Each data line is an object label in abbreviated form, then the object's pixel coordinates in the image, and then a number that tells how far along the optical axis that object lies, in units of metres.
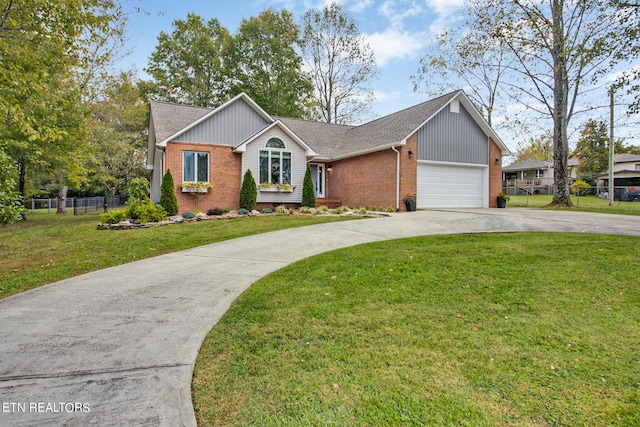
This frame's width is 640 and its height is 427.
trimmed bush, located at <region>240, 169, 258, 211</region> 14.21
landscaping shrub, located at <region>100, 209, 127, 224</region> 10.79
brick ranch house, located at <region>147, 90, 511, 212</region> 14.25
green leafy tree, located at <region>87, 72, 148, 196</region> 22.95
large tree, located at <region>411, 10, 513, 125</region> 18.25
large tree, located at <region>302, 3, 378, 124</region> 27.78
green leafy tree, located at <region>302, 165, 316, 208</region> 15.55
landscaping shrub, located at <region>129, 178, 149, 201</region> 11.73
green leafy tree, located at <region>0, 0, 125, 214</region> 6.00
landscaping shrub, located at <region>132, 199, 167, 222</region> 11.27
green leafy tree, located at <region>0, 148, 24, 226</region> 5.07
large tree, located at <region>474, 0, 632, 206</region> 15.21
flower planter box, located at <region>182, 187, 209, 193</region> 13.75
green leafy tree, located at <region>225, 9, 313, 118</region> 29.67
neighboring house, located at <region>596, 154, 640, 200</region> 25.34
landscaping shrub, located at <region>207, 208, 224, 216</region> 13.38
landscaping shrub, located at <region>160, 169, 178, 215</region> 12.96
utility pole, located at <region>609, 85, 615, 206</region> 18.08
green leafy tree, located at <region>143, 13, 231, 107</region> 29.45
